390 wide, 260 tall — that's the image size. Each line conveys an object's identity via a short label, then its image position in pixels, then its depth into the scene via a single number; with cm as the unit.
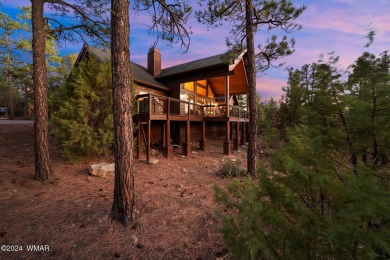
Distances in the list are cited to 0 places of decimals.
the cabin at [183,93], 1030
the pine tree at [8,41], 1938
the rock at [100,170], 671
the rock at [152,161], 888
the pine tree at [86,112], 786
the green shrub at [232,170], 757
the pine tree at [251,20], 703
